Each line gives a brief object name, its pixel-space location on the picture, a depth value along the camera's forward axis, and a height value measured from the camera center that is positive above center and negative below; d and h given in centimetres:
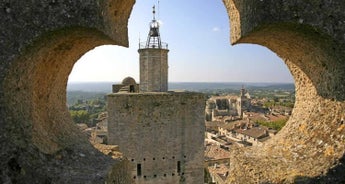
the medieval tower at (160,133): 1484 -220
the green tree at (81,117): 8700 -856
